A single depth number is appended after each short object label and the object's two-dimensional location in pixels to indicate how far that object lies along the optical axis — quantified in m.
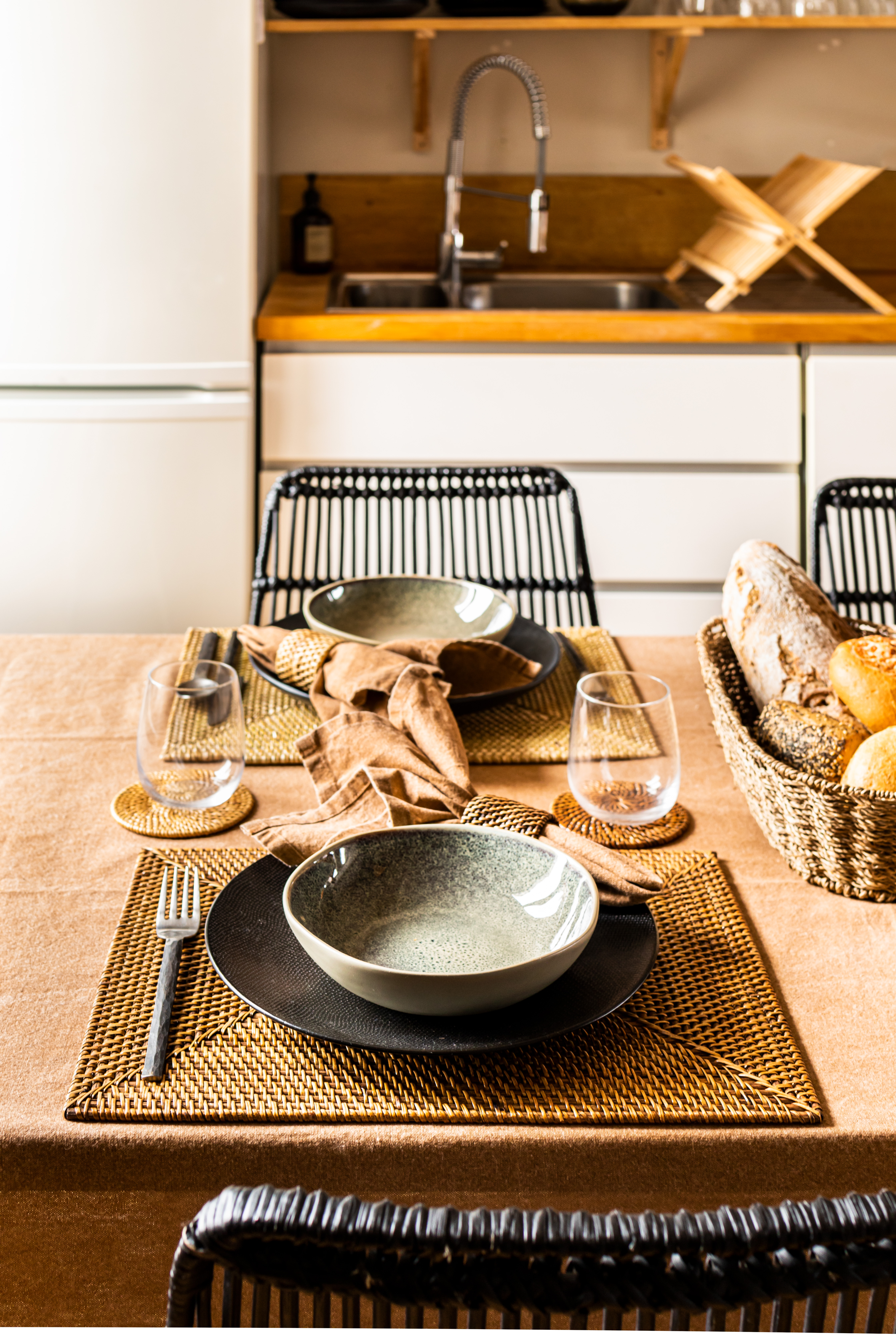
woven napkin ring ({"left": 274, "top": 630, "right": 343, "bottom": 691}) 1.11
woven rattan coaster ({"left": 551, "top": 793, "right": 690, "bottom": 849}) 0.93
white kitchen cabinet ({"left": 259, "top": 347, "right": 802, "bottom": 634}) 2.39
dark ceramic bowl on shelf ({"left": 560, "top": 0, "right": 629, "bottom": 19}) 2.61
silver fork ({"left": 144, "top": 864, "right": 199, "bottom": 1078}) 0.67
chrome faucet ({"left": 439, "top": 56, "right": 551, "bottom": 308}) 2.48
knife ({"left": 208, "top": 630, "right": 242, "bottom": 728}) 0.90
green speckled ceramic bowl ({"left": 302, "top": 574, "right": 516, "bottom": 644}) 1.30
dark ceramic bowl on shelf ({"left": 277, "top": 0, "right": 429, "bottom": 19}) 2.55
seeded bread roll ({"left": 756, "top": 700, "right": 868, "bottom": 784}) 0.88
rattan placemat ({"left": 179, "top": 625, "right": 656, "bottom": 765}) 1.07
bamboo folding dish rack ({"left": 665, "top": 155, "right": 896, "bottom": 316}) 2.44
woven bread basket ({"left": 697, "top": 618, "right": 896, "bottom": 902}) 0.82
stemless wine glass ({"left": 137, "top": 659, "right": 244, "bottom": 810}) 0.89
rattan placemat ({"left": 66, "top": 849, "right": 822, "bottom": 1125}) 0.64
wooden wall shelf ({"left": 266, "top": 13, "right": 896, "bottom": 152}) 2.50
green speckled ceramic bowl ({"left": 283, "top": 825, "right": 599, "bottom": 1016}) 0.69
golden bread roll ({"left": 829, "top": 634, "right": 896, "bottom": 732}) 0.90
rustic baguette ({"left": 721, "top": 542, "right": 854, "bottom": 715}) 1.00
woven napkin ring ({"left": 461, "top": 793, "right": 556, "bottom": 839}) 0.83
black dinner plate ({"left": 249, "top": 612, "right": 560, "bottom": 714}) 1.09
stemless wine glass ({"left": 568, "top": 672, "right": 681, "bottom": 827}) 0.90
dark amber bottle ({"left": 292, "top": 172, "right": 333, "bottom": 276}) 2.83
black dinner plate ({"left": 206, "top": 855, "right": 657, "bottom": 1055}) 0.67
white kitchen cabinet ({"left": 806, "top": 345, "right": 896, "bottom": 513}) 2.41
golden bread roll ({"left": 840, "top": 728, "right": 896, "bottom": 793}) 0.83
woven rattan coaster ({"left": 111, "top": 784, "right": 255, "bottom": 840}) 0.93
